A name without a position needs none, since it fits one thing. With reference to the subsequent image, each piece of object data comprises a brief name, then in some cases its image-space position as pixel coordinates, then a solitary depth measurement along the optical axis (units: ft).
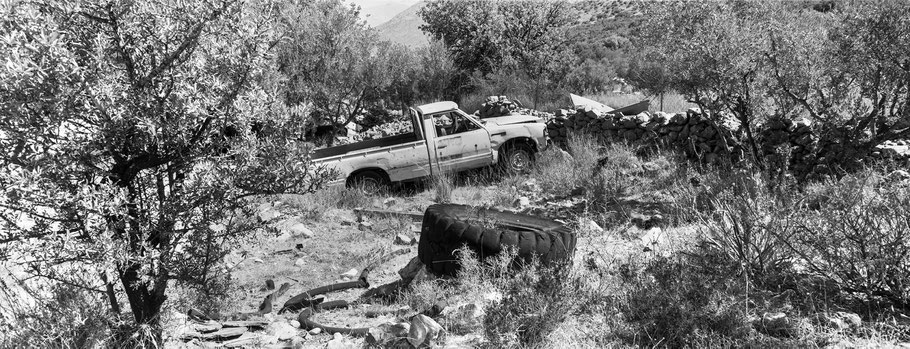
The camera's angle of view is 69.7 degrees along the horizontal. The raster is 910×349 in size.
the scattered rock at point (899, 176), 24.03
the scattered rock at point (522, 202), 32.48
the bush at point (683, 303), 14.92
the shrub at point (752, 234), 17.56
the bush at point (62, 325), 13.84
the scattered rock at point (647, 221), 26.12
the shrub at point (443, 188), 35.55
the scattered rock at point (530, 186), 35.58
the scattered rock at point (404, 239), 27.50
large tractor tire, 20.15
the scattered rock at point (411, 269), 21.86
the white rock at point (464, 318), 16.67
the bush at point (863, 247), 15.25
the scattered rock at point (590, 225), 25.77
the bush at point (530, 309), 15.08
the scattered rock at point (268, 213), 33.81
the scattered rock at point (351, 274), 23.84
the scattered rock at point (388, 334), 15.48
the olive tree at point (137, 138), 10.68
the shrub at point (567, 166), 34.27
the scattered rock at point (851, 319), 14.48
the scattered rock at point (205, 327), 17.41
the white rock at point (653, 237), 22.72
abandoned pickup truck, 37.52
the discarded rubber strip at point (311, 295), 20.27
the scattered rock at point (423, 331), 15.19
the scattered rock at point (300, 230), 30.30
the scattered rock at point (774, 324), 14.84
